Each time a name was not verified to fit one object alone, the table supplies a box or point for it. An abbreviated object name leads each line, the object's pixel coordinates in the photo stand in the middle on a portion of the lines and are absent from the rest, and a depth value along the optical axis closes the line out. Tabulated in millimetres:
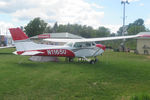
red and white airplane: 10734
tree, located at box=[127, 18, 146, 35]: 61678
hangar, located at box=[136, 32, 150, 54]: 22719
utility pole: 35656
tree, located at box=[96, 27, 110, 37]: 70569
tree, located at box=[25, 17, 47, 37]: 53344
